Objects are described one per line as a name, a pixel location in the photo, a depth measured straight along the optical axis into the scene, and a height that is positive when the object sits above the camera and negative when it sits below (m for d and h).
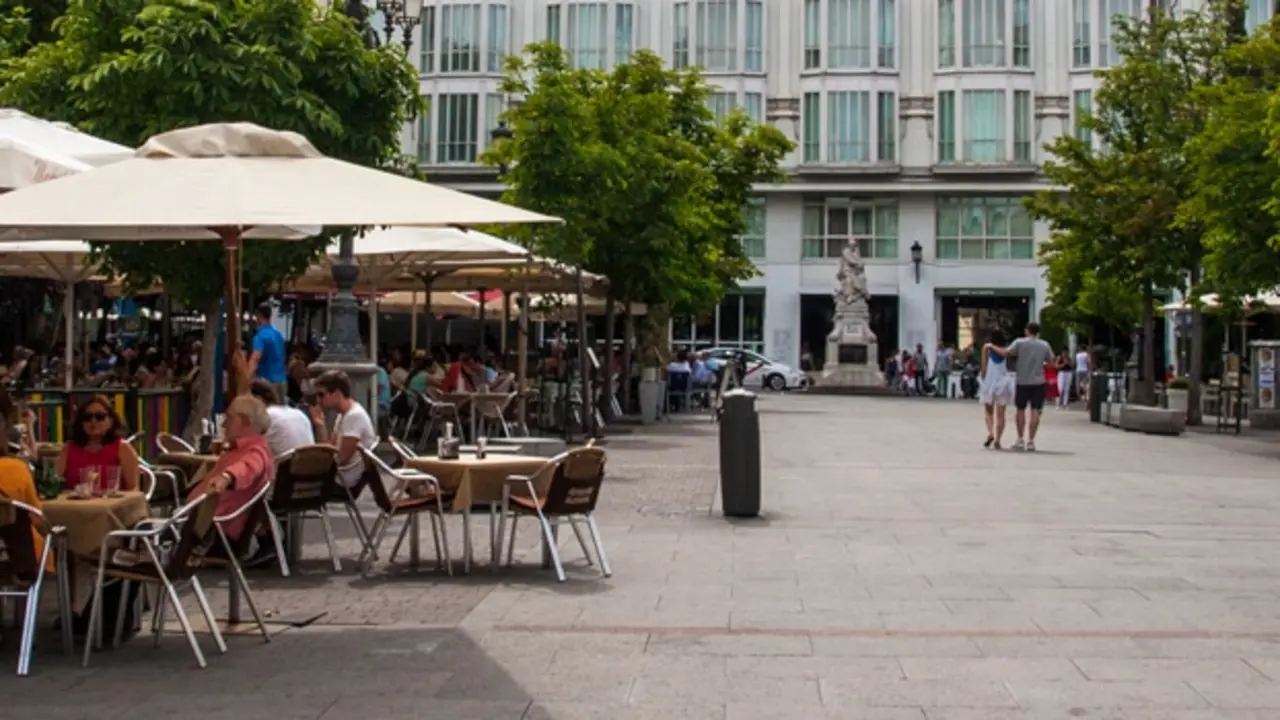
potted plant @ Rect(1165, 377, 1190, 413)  33.62 -0.61
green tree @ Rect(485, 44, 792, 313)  22.03 +2.91
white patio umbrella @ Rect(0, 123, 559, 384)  8.15 +0.86
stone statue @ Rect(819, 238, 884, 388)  52.44 +0.73
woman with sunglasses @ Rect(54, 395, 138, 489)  9.12 -0.50
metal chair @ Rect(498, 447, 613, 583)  10.51 -0.85
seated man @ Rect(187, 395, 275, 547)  8.52 -0.56
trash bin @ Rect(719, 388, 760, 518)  14.17 -0.81
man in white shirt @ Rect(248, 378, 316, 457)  10.83 -0.46
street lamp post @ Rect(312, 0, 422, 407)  16.30 +0.31
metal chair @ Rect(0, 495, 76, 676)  7.38 -0.91
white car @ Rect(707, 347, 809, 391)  53.66 -0.39
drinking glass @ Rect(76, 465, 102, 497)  8.13 -0.63
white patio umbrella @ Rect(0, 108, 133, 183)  9.48 +1.26
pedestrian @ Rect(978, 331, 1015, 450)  23.69 -0.33
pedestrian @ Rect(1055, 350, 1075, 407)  44.88 -0.39
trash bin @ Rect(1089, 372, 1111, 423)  34.84 -0.61
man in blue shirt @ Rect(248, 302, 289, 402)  16.03 +0.02
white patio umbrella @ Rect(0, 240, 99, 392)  16.75 +1.06
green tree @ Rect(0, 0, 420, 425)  13.13 +2.27
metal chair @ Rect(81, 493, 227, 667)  7.59 -0.97
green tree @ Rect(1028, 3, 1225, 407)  32.31 +3.97
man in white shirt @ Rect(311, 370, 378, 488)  11.27 -0.47
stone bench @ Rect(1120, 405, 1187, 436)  29.02 -0.98
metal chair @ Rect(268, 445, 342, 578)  10.40 -0.79
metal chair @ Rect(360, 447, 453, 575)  10.51 -0.91
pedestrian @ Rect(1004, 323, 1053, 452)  23.56 -0.11
